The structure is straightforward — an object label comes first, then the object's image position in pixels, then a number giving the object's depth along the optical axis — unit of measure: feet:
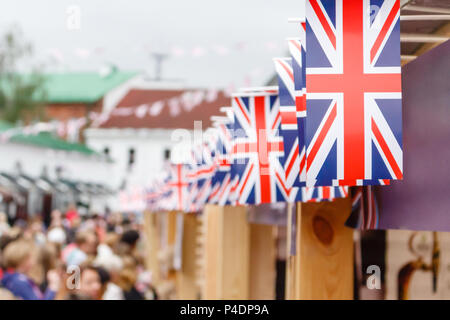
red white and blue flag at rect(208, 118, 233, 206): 14.03
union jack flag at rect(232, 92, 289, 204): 11.52
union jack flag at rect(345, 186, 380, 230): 9.62
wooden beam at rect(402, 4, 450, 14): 7.80
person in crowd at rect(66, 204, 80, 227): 64.47
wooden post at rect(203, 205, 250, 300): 20.90
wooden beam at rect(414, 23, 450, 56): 8.16
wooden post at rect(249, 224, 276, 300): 23.43
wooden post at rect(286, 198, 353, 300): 11.93
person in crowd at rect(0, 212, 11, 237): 33.83
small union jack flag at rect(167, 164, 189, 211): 27.76
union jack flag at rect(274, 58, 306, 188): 9.62
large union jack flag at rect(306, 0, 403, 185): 6.79
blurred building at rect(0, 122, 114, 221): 90.75
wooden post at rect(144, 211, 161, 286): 49.49
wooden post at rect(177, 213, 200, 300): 36.22
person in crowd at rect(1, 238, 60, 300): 15.88
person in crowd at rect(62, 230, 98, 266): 20.68
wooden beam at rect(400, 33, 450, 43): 8.43
